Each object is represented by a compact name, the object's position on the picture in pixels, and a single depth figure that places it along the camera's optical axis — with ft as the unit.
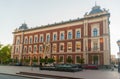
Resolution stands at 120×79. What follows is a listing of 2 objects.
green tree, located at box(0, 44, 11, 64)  128.25
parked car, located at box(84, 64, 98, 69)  62.49
